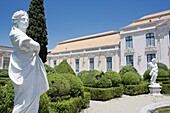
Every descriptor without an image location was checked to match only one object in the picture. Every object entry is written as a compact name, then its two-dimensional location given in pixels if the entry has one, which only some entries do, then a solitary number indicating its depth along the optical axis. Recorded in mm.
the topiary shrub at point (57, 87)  5820
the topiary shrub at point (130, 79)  13090
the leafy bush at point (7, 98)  4223
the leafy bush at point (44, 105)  4371
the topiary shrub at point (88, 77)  11472
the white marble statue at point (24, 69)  2521
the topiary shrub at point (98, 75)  11461
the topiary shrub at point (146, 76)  16328
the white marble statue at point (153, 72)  12585
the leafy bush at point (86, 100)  7538
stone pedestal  12386
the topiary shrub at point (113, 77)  11180
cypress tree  16750
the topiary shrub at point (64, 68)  9785
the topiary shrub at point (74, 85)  6712
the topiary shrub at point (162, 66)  18250
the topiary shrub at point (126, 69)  18456
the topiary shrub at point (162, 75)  15543
